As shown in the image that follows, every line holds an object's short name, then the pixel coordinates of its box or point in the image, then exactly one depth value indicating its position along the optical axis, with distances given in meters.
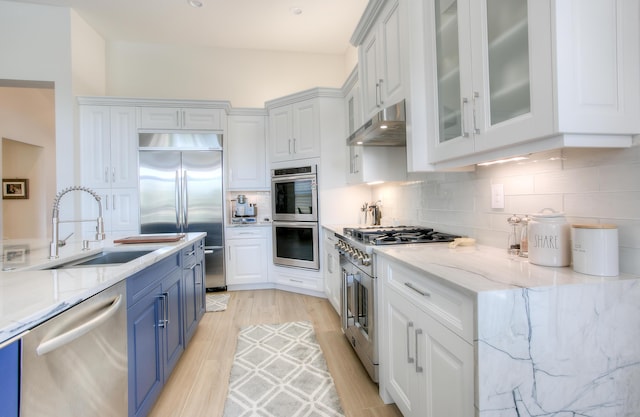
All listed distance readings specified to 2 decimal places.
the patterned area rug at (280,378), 1.67
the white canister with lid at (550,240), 1.12
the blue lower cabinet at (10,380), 0.70
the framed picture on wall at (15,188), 5.18
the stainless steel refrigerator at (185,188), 3.73
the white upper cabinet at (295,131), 3.58
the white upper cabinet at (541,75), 0.91
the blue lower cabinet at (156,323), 1.37
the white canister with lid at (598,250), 0.97
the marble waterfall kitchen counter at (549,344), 0.89
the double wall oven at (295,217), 3.55
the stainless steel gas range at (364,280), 1.78
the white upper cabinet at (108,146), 3.68
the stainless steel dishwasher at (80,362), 0.80
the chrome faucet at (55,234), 1.51
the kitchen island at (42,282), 0.77
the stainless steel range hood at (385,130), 1.75
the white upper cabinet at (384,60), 1.81
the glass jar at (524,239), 1.33
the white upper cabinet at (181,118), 3.79
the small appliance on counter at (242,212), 4.15
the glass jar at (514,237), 1.39
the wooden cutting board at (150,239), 2.21
